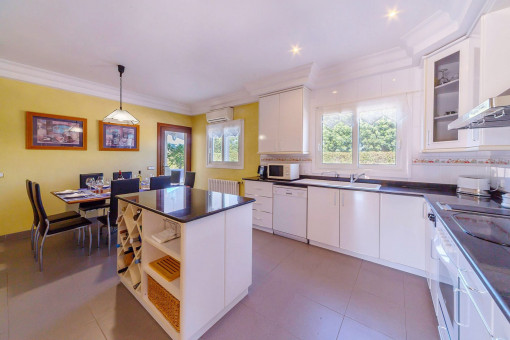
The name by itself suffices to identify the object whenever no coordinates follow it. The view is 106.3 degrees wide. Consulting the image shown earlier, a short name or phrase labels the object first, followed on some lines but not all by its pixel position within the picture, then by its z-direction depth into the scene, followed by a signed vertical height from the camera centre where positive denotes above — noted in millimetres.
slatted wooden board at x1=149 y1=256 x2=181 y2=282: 1430 -810
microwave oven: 3209 -63
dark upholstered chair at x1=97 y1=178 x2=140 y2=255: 2344 -312
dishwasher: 2857 -690
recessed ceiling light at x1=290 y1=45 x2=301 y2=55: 2332 +1480
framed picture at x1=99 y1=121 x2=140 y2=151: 3678 +602
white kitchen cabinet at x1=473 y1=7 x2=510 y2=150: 1336 +794
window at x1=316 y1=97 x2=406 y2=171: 2602 +487
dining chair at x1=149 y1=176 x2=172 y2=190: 2783 -237
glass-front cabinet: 1680 +748
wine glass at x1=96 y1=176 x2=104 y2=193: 2723 -261
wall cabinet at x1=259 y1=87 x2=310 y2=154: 3107 +785
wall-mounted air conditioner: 4297 +1203
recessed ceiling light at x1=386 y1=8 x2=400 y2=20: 1763 +1457
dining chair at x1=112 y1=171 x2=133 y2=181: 3483 -159
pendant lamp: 2612 +692
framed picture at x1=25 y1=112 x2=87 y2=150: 2961 +567
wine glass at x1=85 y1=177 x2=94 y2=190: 2840 -235
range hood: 977 +330
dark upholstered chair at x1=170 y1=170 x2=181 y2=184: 4141 -221
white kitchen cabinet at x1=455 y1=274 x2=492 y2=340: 733 -643
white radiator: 4242 -436
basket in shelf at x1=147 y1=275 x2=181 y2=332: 1340 -1019
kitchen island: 1265 -712
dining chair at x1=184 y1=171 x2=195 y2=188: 3934 -250
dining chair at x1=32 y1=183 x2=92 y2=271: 2145 -702
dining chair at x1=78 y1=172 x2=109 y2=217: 2762 -577
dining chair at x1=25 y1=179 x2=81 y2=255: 2312 -671
